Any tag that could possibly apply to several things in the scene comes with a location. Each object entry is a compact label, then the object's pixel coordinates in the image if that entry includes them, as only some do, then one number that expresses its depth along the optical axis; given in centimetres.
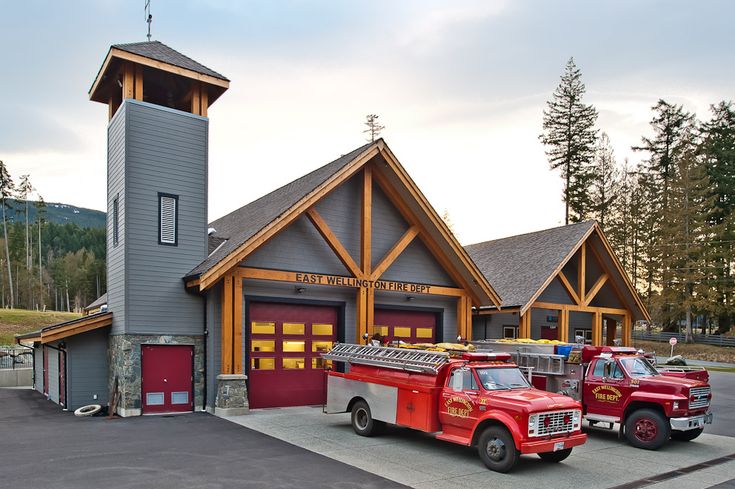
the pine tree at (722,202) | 5297
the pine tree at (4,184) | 8050
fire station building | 1705
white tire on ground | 1689
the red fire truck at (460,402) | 1104
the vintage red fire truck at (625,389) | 1366
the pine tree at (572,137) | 5741
